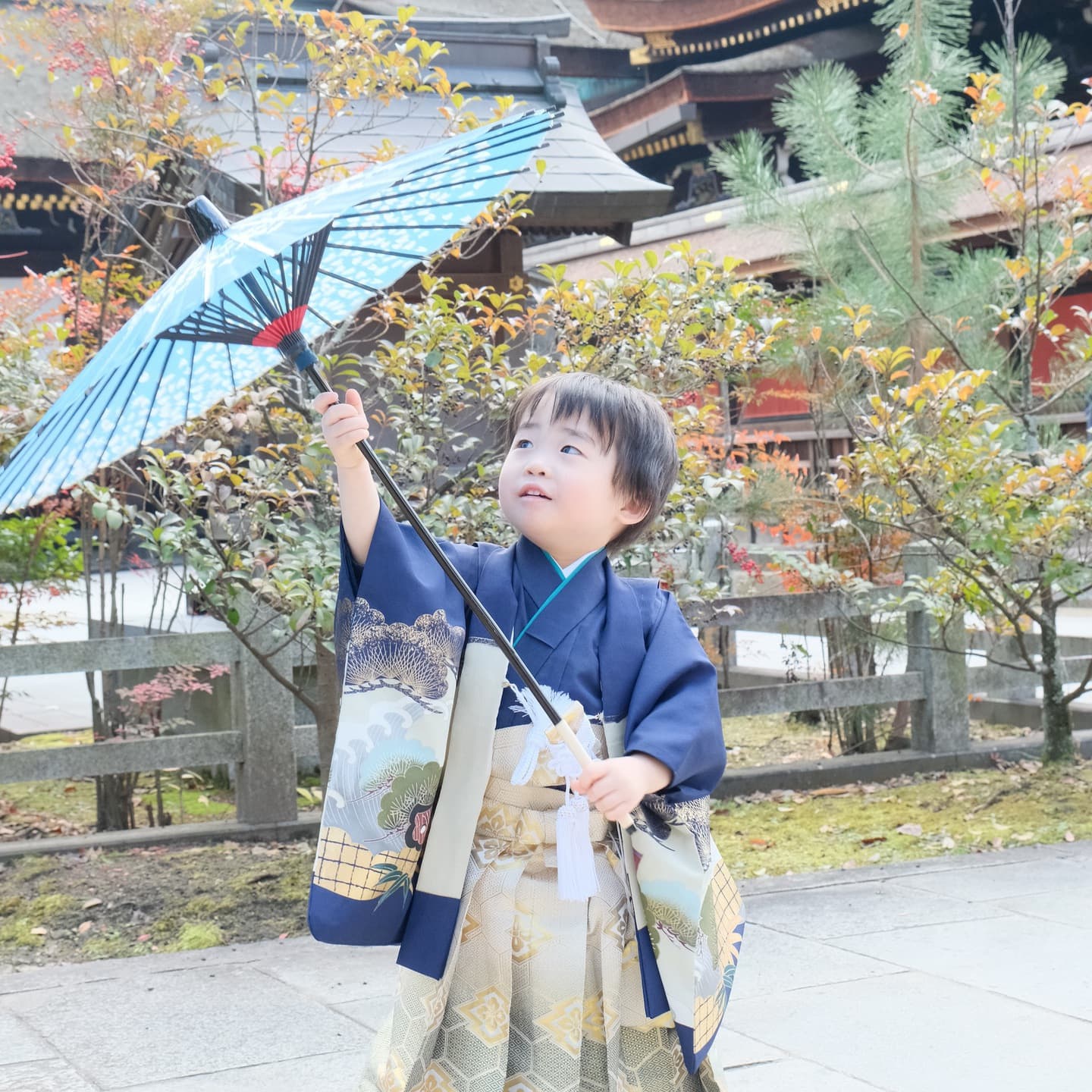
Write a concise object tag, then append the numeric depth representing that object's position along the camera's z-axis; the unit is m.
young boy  2.02
